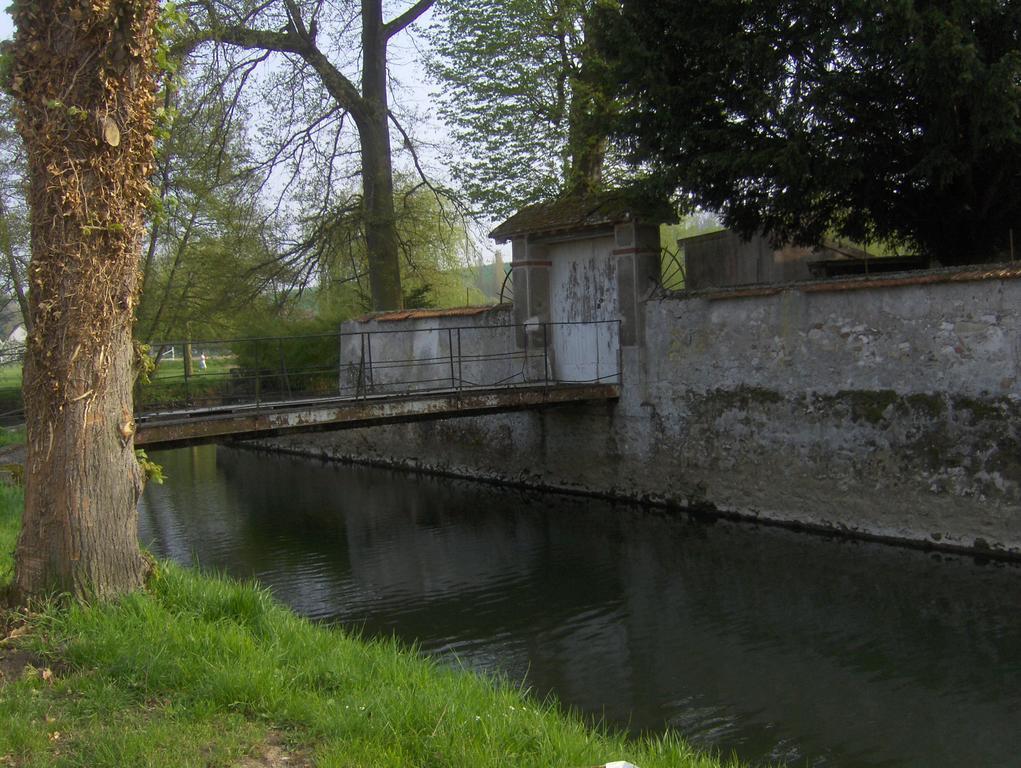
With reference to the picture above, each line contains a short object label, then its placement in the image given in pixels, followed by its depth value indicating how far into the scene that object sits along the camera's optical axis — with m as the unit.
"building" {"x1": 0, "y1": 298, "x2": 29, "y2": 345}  24.42
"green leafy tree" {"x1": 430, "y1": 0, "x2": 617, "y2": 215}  16.92
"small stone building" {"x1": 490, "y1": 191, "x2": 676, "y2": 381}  13.34
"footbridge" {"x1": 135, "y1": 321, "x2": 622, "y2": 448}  10.39
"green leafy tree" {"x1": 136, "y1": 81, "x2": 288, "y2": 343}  17.77
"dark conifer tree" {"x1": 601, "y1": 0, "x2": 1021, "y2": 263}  9.56
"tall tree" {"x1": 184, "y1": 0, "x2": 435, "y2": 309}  18.41
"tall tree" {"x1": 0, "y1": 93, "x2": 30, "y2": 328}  20.20
